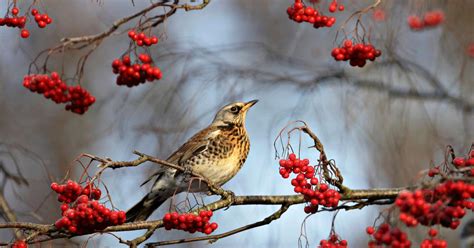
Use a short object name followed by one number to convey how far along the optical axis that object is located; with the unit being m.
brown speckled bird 9.95
